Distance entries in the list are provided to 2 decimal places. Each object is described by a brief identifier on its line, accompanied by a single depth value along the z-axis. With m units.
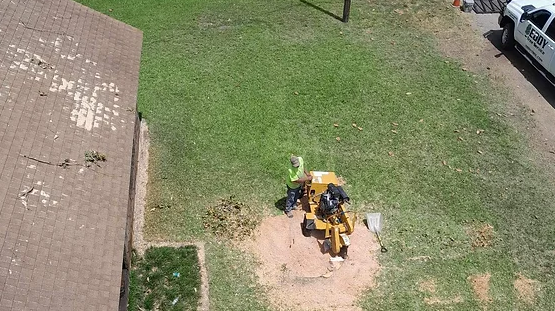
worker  12.34
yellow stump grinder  12.21
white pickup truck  17.22
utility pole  19.92
